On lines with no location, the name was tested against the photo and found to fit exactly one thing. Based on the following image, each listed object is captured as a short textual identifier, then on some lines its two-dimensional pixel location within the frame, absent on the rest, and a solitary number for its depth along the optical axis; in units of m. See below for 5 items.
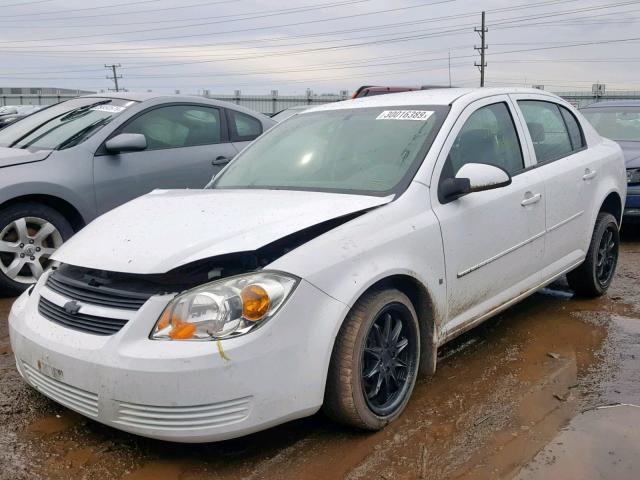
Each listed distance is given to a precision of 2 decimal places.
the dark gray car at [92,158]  5.06
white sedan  2.55
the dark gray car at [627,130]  7.60
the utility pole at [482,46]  52.02
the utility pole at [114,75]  69.70
